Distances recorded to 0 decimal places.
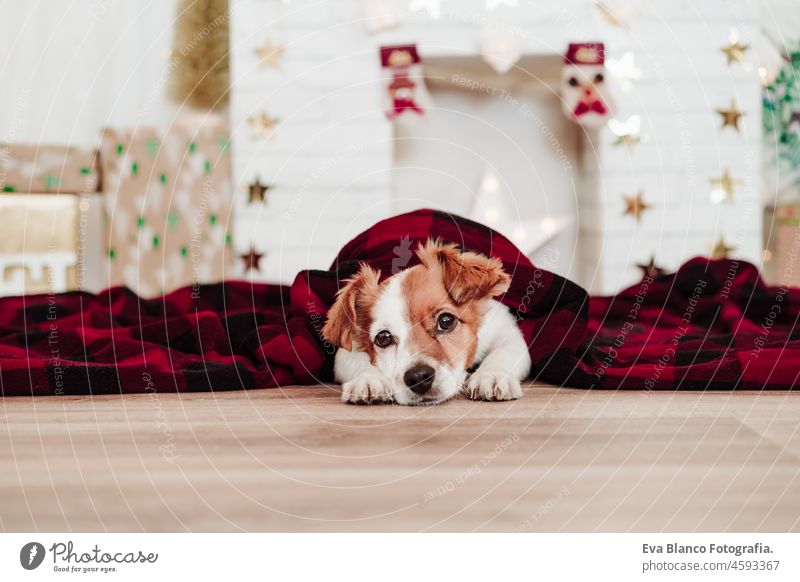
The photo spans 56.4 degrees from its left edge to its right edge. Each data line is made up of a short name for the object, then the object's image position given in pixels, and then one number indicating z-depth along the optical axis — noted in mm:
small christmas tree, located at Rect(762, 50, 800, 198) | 3436
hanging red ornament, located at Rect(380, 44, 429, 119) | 3184
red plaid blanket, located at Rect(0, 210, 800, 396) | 1610
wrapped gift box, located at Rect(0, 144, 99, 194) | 3320
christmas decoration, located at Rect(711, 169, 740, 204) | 3307
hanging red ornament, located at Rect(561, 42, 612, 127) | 3152
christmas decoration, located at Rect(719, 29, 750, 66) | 3191
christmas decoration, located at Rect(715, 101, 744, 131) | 3262
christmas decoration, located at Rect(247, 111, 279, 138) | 3330
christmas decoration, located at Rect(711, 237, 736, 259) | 3258
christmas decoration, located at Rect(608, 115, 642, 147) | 3207
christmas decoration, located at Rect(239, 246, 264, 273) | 3297
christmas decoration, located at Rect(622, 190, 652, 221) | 3252
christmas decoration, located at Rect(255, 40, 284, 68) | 3307
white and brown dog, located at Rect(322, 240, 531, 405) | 1442
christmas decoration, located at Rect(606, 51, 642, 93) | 3215
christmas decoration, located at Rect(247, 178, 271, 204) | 3336
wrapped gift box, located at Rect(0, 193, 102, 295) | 3301
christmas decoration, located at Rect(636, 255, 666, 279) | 3225
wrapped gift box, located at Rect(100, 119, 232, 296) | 3432
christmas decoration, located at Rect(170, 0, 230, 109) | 3525
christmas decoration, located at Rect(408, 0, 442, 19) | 3227
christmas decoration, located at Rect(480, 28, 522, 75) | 3135
